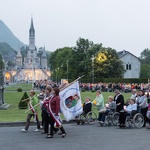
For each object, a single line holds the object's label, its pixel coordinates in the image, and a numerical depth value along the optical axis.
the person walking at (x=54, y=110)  14.50
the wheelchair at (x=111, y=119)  19.02
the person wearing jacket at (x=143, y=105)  19.05
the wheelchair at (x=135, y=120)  18.45
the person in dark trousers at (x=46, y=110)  15.40
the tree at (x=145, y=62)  124.32
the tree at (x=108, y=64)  87.75
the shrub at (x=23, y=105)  30.03
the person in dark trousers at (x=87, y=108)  20.19
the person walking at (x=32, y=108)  16.44
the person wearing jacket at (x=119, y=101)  18.64
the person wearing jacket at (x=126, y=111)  18.23
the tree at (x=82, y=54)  93.56
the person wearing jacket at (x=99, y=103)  19.20
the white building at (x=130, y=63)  104.00
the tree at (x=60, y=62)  113.52
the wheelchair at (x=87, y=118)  20.00
